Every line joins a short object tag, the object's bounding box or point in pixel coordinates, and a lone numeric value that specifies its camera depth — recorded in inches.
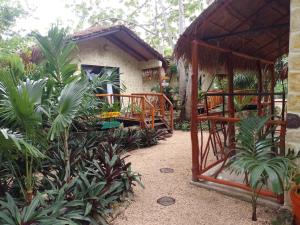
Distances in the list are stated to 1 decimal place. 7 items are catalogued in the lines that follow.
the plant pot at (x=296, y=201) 103.5
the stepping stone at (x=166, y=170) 190.5
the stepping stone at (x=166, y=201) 137.1
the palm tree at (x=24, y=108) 90.0
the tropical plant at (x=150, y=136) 278.8
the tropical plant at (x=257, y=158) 95.0
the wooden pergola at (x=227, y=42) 145.7
